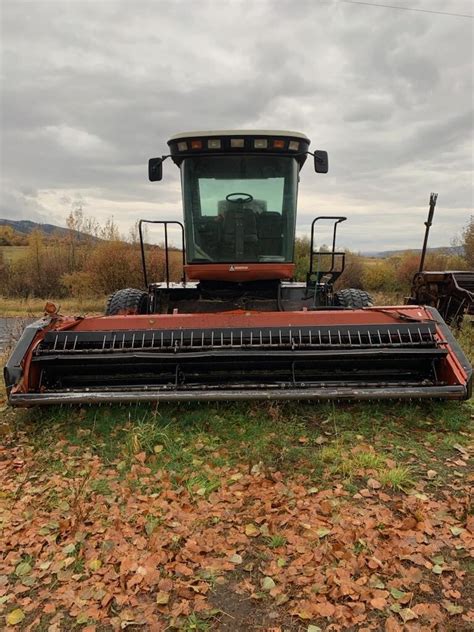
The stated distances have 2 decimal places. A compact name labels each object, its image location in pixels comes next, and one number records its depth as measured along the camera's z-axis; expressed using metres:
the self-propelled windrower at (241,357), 4.38
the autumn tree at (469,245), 25.28
